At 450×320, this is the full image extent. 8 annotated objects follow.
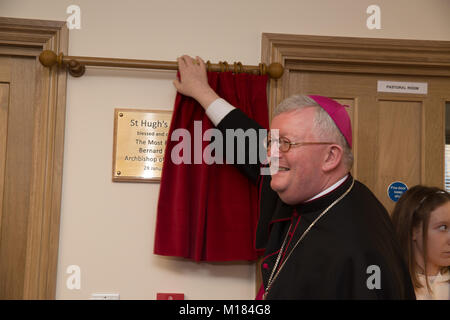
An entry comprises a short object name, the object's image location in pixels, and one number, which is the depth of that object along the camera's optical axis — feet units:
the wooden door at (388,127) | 6.72
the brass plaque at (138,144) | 6.21
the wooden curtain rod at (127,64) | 5.93
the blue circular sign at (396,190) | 6.68
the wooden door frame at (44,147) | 5.93
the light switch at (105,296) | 5.98
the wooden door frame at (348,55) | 6.44
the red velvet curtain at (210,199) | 5.87
